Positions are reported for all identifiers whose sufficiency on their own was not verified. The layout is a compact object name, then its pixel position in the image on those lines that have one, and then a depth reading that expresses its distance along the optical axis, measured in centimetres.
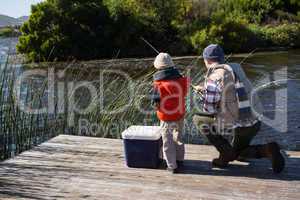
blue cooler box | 403
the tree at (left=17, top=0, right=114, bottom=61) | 2258
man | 367
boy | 376
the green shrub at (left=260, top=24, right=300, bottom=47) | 2516
